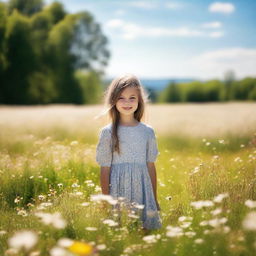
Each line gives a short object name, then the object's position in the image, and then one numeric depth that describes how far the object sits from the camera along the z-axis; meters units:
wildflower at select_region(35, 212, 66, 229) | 2.44
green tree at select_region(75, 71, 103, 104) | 29.11
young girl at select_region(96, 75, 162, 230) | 3.77
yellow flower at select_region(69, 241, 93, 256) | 2.33
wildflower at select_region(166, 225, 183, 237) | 2.53
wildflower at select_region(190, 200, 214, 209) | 2.66
